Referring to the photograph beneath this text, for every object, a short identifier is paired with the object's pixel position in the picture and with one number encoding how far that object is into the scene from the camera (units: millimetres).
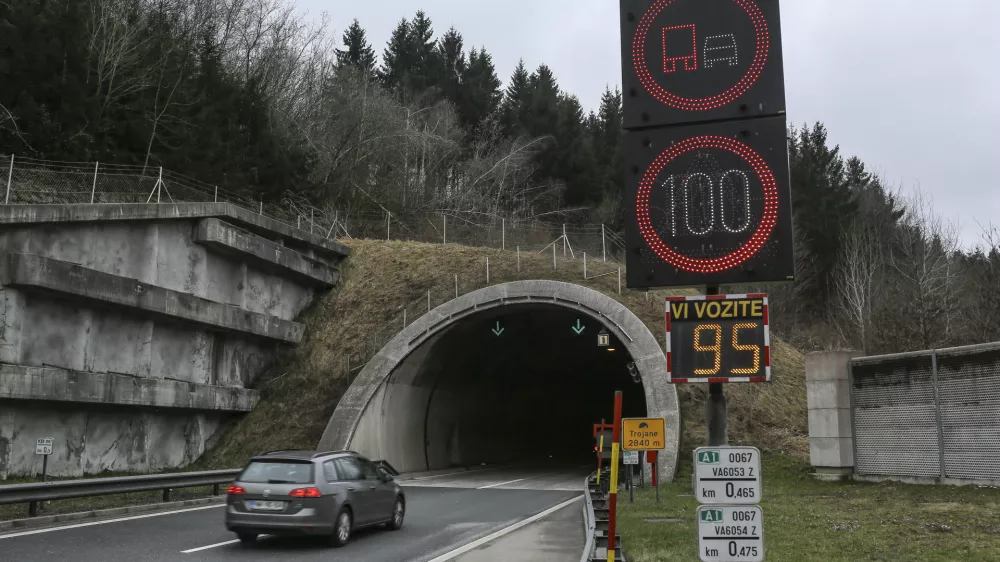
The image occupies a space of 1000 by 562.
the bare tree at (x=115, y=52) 33094
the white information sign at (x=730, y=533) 5746
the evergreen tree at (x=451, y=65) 73938
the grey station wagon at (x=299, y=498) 12922
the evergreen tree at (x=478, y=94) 72562
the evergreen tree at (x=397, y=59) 74312
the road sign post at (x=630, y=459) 18688
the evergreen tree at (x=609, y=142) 65875
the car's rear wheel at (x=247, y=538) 13271
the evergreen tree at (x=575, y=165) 66375
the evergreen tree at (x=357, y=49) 80562
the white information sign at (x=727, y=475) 5898
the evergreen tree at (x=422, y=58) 72438
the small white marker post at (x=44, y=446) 16953
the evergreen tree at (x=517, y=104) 70781
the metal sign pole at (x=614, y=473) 7239
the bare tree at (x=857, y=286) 49500
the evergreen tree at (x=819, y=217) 61344
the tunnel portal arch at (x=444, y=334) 26359
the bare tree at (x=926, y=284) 36562
